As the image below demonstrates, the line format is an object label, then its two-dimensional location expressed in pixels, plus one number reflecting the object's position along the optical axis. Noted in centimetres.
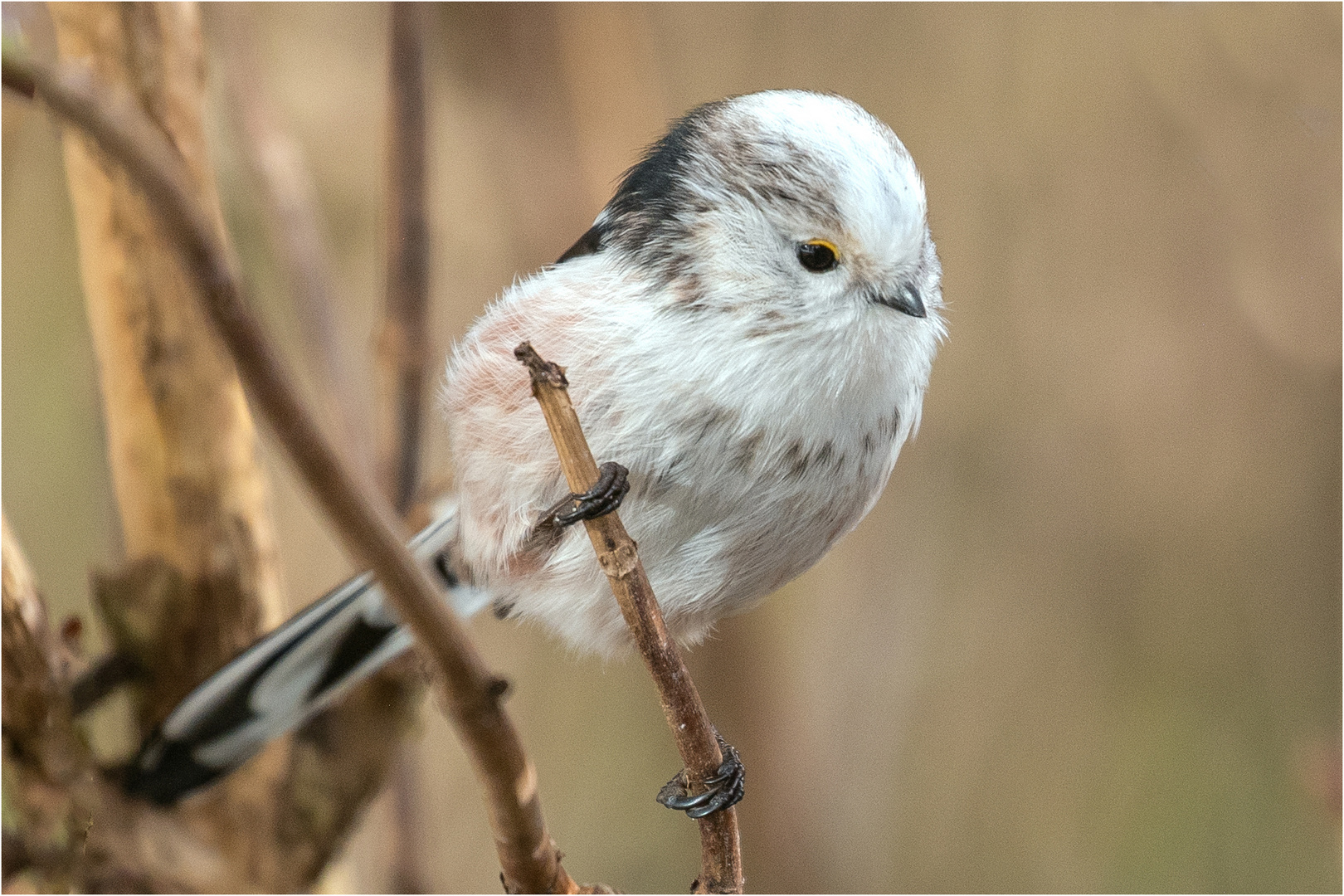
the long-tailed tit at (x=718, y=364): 209
